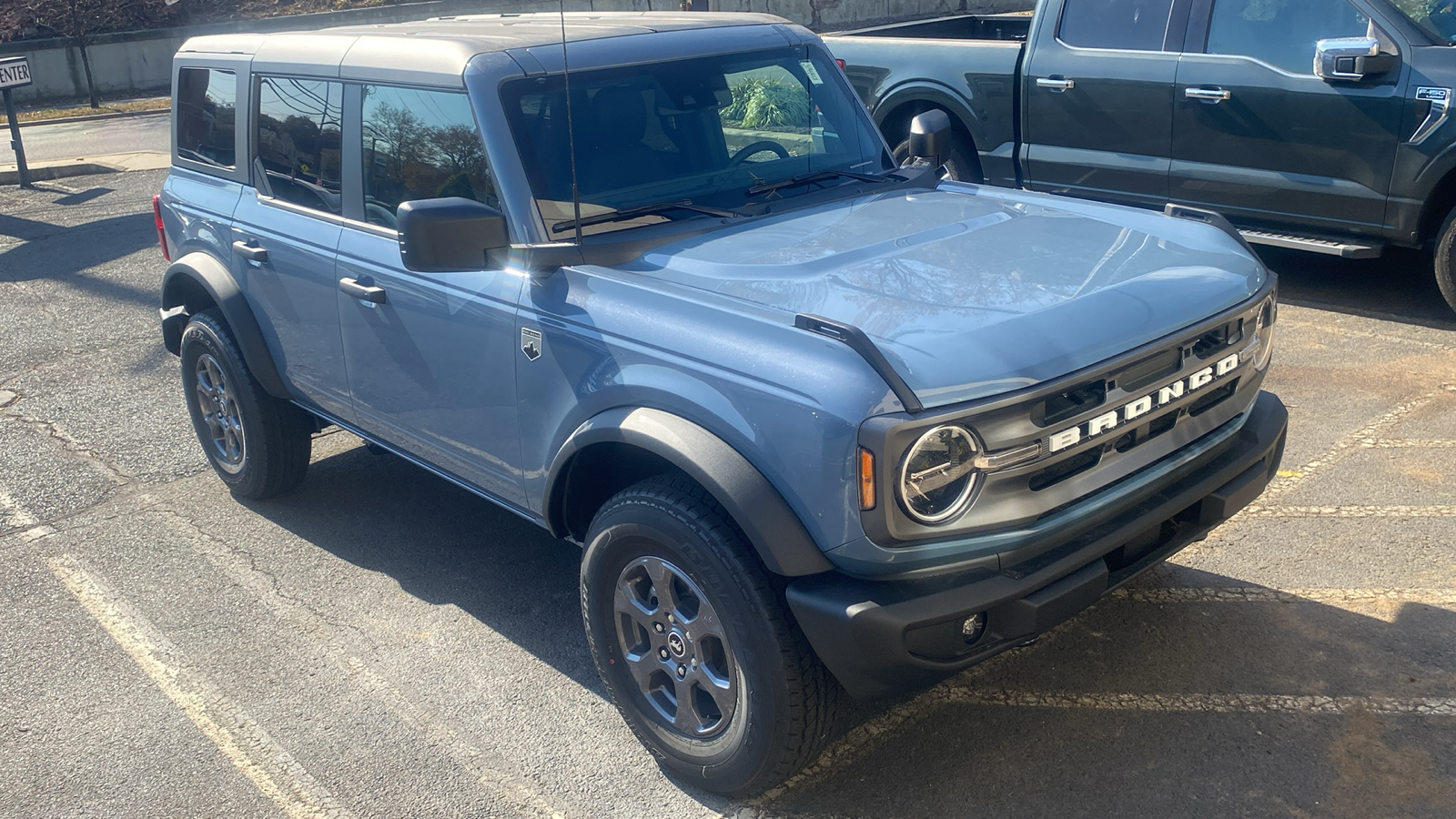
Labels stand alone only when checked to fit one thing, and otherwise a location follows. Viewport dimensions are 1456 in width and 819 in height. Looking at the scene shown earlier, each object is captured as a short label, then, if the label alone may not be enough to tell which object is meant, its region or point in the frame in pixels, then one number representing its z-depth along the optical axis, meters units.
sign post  13.88
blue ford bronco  2.79
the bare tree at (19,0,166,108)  24.89
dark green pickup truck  6.37
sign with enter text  13.84
